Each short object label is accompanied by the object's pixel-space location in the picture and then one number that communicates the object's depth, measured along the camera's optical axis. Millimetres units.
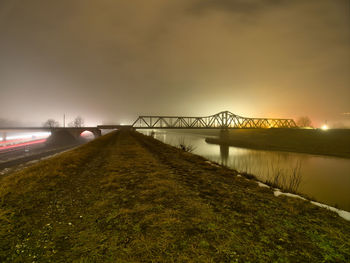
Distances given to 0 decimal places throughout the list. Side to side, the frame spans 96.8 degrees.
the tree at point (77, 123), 151038
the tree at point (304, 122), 149500
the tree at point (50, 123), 135175
